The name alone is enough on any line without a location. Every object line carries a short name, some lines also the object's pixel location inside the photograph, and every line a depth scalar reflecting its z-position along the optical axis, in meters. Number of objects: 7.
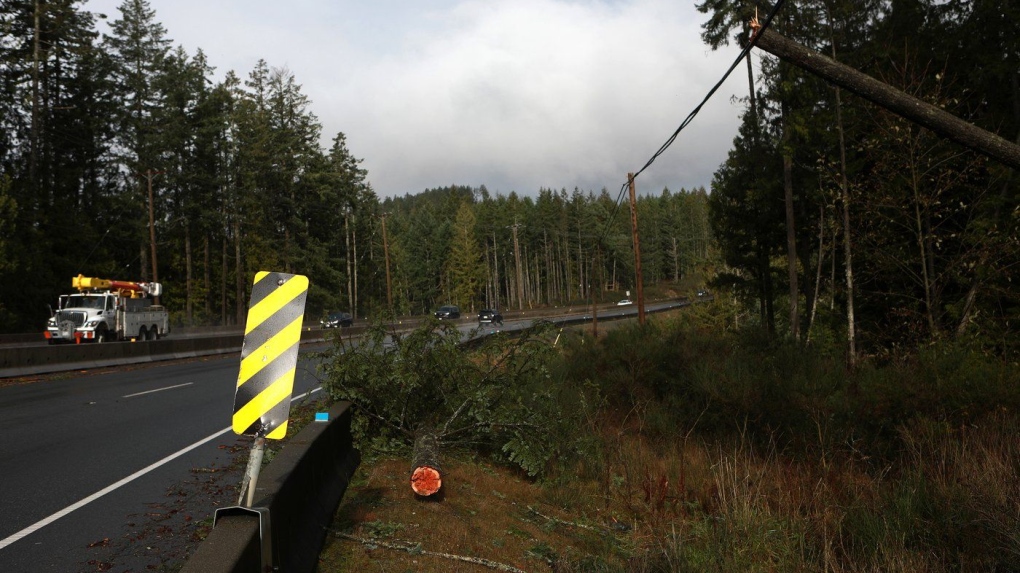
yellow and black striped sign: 4.49
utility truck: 29.69
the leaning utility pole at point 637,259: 34.60
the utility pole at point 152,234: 45.07
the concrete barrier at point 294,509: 3.86
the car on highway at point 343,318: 55.00
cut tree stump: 7.67
